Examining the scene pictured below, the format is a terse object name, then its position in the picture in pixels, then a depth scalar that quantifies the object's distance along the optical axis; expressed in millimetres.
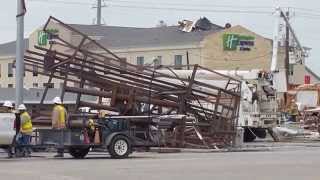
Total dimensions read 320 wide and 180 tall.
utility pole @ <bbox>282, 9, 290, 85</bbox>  68375
